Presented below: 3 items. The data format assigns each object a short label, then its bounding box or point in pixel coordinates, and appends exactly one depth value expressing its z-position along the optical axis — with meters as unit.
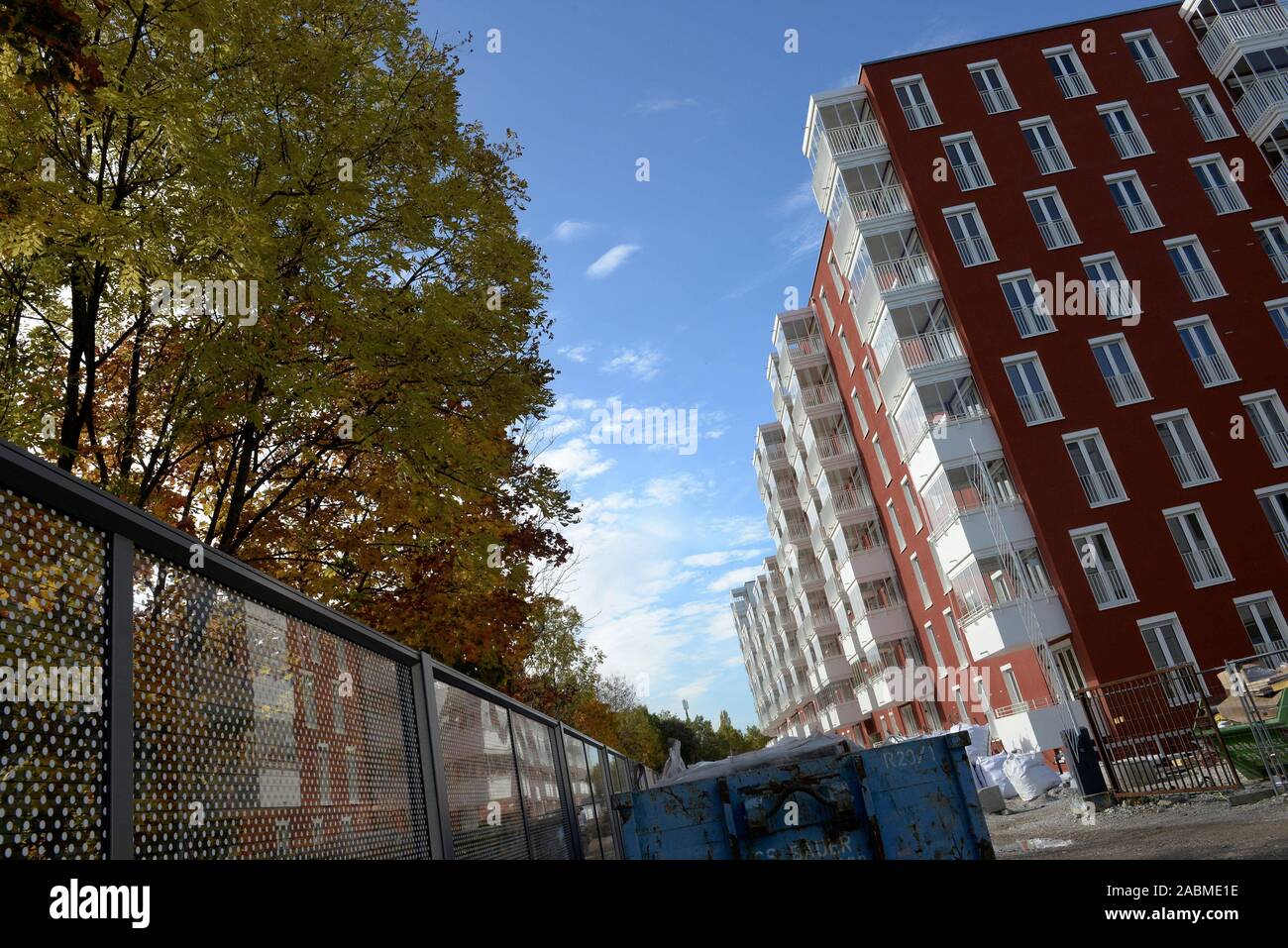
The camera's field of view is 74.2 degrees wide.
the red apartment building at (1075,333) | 28.62
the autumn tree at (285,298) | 8.94
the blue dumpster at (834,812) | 6.71
